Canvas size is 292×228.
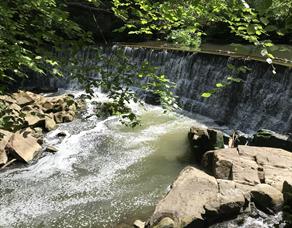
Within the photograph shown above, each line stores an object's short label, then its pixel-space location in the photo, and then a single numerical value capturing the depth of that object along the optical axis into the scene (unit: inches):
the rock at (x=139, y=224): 157.4
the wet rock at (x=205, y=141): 245.3
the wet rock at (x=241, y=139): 269.2
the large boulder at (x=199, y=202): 149.7
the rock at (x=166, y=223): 143.1
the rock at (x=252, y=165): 181.2
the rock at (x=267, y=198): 160.3
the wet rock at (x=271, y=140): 233.3
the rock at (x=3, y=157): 227.4
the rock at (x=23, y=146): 235.9
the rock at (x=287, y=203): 149.6
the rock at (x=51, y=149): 254.7
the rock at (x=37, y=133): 273.4
